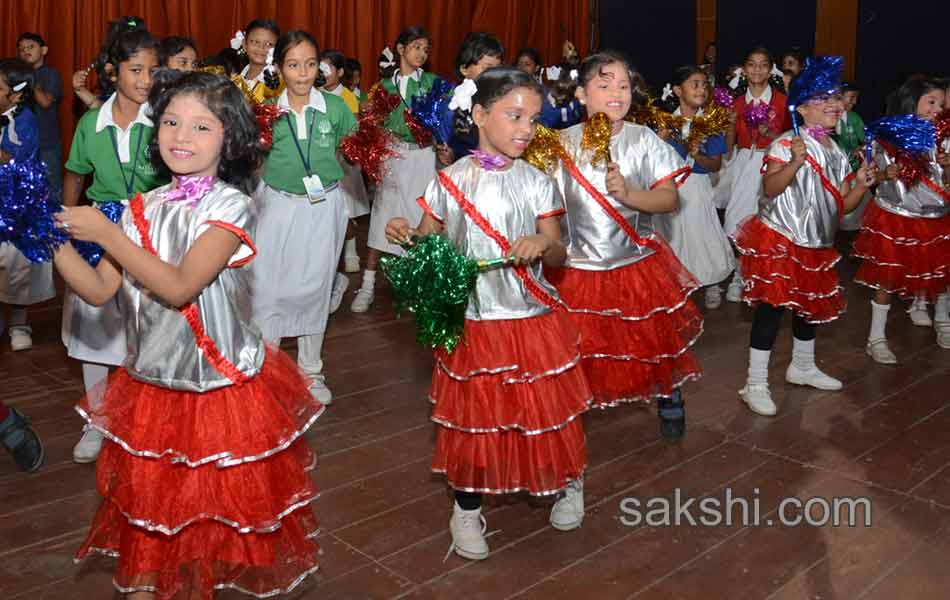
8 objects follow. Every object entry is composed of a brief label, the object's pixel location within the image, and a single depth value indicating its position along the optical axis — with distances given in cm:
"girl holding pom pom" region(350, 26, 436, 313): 628
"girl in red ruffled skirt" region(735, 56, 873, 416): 429
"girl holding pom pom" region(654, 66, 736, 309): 609
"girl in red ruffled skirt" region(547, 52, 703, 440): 357
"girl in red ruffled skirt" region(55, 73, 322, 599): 243
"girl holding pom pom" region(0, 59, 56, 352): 436
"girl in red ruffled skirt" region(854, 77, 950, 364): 513
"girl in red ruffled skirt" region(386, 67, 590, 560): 299
